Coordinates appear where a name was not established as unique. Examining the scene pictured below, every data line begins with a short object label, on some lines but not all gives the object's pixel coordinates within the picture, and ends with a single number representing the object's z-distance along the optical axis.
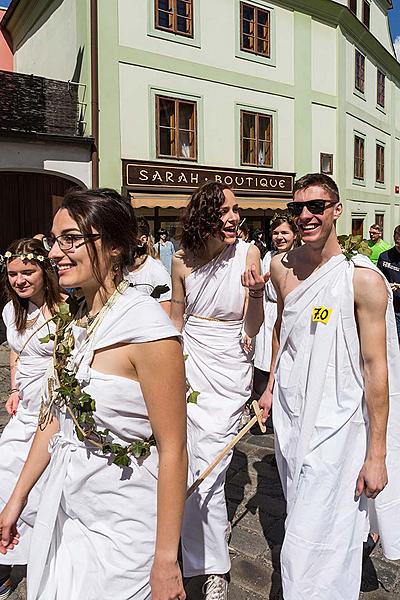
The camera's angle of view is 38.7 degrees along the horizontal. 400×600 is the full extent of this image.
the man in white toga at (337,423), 2.40
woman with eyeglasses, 1.62
